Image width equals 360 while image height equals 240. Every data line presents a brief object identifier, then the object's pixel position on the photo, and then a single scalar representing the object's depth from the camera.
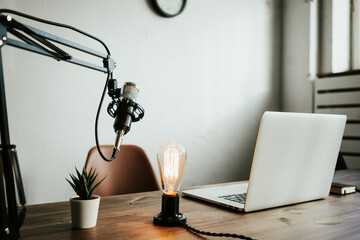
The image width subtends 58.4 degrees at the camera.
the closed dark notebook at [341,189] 1.21
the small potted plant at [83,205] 0.77
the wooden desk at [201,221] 0.75
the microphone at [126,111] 0.72
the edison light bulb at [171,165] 0.86
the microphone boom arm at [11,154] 0.56
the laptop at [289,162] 0.88
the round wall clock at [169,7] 2.40
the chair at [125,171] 1.56
